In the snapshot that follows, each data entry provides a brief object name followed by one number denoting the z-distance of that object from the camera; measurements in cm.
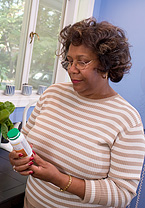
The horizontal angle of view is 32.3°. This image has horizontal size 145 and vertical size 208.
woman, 85
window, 194
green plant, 124
